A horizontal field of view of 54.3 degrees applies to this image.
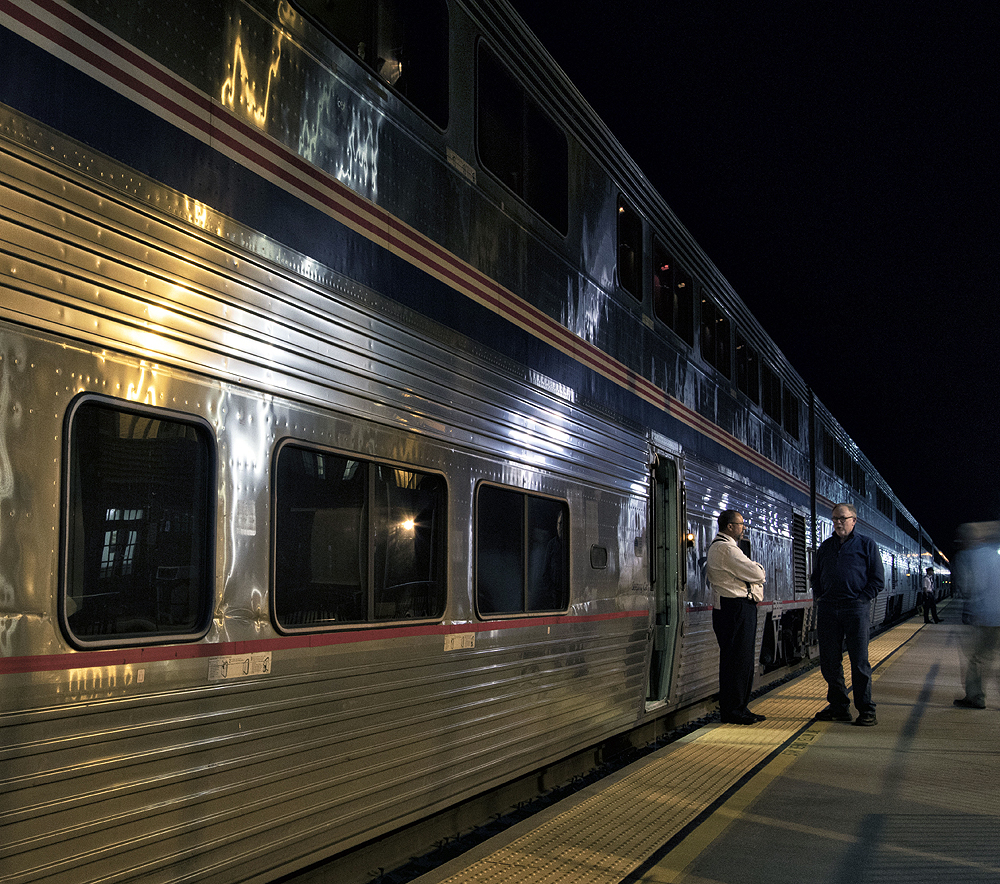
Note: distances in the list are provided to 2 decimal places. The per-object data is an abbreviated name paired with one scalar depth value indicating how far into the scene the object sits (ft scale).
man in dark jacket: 24.04
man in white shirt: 23.53
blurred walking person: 26.53
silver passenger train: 8.31
